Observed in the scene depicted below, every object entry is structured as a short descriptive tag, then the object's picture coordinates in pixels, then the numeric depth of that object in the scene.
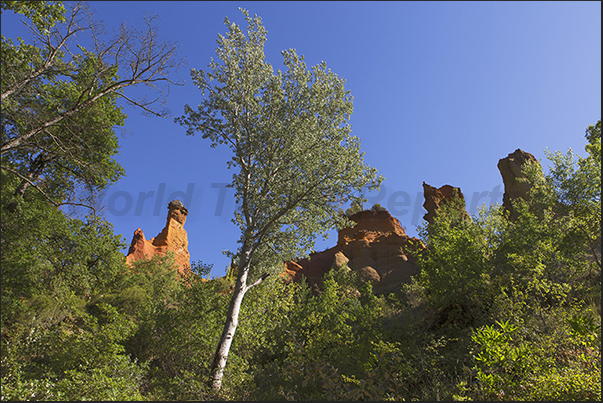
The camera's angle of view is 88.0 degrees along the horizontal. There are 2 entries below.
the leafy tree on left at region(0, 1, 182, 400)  9.45
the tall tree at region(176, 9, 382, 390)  12.24
